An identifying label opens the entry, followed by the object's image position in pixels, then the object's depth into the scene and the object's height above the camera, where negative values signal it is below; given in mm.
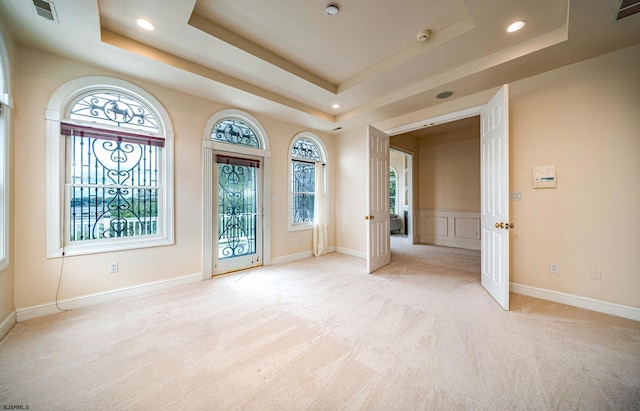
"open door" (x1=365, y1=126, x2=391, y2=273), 3734 +54
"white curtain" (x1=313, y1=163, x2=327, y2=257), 4883 -313
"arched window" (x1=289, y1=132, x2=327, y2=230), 4648 +648
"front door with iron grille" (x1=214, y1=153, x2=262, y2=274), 3648 -131
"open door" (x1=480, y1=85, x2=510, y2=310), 2441 +101
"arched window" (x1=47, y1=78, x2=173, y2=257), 2471 +467
